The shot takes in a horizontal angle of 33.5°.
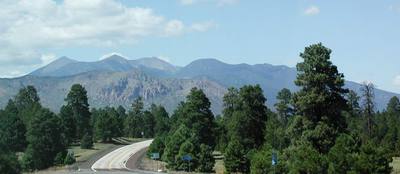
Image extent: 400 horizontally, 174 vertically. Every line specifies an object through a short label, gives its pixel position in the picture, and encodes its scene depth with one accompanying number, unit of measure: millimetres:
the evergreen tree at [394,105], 178938
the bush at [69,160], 111750
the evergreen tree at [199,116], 105500
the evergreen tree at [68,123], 143375
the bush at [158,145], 115188
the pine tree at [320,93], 65750
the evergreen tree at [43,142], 120075
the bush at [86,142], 142375
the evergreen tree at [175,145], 92725
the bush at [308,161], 59981
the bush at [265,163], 67238
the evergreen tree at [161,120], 173875
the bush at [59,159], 118000
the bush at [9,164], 102925
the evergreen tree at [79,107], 160288
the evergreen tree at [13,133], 135375
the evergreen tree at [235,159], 81125
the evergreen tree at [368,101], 134250
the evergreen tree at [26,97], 189750
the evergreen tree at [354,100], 160500
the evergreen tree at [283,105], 142900
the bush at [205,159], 87125
